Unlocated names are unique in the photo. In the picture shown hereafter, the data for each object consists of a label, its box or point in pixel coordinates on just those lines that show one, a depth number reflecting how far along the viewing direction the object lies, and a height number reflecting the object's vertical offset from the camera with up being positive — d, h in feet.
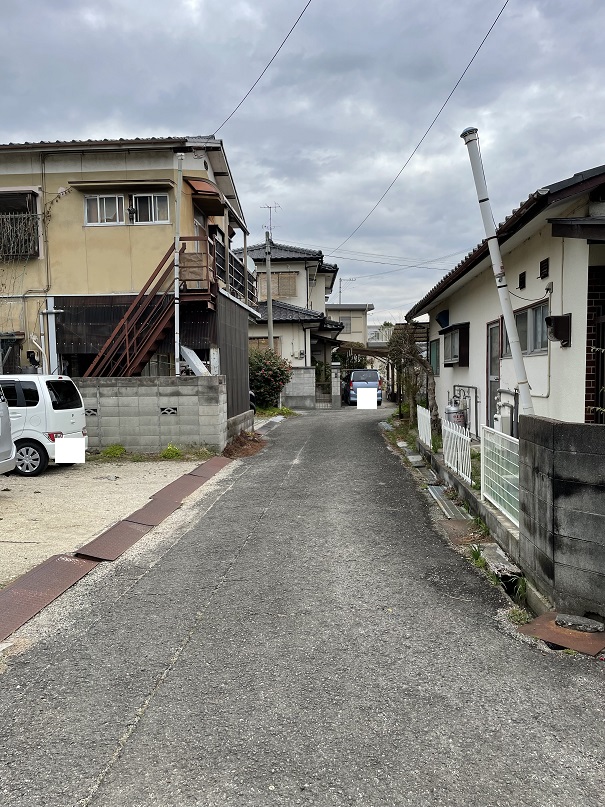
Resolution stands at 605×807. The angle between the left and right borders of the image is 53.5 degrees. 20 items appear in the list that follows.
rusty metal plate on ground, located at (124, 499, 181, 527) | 22.79 -5.54
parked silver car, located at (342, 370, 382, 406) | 89.86 -1.90
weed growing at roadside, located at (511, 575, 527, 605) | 14.48 -5.39
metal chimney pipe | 17.69 +3.09
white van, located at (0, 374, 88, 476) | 31.32 -2.23
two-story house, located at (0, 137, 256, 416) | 42.24 +9.64
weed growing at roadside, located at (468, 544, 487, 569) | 16.87 -5.42
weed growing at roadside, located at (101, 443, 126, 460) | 36.94 -4.77
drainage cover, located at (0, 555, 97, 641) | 13.93 -5.54
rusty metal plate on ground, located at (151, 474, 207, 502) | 26.97 -5.48
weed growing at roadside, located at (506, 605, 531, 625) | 13.25 -5.57
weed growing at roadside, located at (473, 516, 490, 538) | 19.69 -5.36
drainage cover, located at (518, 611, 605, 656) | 11.68 -5.41
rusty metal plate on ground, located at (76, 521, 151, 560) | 18.58 -5.53
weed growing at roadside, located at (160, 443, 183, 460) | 36.78 -4.89
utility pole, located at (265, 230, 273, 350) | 78.54 +8.25
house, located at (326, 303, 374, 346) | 150.41 +13.29
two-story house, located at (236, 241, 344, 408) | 86.79 +7.31
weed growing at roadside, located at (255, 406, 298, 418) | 71.51 -4.91
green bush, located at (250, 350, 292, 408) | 72.74 -0.38
